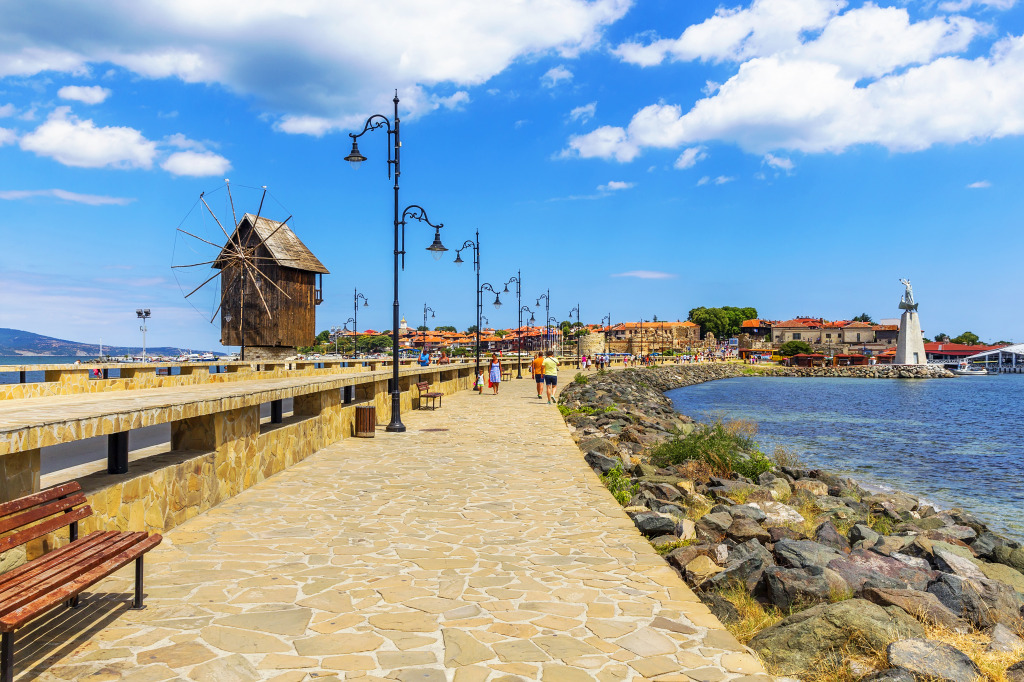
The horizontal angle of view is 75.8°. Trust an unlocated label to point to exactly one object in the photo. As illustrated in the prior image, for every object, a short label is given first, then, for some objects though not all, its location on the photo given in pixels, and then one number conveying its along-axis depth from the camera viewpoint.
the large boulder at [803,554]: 6.55
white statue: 97.60
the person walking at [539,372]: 24.66
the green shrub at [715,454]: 13.03
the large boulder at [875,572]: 5.98
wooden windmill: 43.56
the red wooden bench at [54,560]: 3.23
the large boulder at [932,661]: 3.91
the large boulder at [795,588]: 5.37
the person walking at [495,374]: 27.70
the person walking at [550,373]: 23.17
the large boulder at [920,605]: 5.11
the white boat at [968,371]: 128.74
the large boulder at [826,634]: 4.29
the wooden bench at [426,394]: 19.91
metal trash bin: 13.78
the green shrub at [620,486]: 8.97
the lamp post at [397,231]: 14.38
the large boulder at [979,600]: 5.84
